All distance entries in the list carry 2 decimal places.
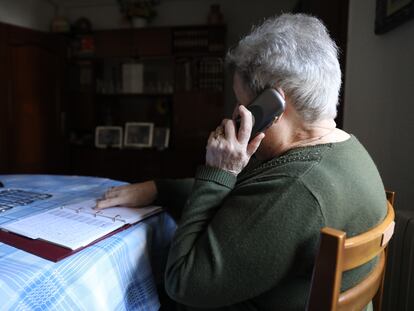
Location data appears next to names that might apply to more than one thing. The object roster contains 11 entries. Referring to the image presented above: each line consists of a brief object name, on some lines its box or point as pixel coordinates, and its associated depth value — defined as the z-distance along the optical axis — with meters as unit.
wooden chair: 0.45
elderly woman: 0.54
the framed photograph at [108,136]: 3.47
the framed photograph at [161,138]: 3.37
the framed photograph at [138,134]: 3.41
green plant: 3.31
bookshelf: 3.21
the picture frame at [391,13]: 1.16
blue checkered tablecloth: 0.51
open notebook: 0.64
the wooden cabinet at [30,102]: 2.81
